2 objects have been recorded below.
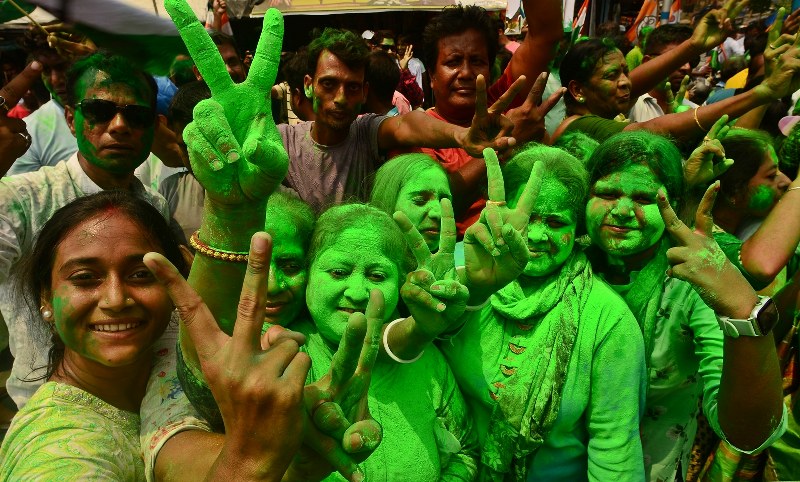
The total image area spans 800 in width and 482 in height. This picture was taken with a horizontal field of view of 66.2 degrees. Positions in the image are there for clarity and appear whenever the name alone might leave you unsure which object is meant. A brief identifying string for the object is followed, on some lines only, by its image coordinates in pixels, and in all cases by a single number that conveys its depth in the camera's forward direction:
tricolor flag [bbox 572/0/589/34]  5.11
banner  7.17
